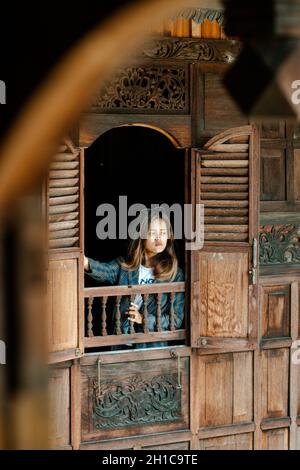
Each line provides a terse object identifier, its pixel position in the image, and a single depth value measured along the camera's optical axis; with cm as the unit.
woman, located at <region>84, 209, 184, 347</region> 794
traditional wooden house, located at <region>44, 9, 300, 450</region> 754
